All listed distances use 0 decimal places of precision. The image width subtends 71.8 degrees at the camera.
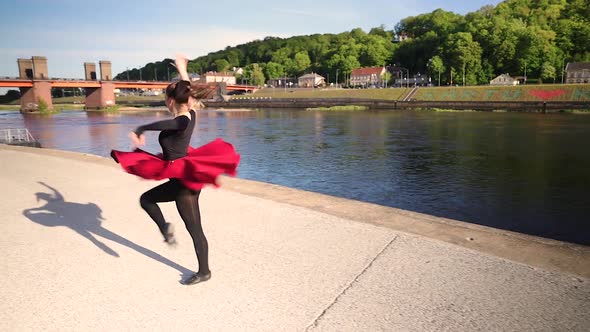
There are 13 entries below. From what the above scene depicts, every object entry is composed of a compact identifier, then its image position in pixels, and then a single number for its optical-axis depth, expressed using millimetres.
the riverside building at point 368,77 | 114031
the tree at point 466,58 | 87250
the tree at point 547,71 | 80000
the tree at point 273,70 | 155125
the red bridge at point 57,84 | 81625
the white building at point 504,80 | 83562
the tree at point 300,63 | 152750
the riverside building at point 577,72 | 74319
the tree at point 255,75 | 146250
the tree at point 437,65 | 92500
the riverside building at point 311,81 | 131125
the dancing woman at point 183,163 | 3807
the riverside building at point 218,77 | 156500
